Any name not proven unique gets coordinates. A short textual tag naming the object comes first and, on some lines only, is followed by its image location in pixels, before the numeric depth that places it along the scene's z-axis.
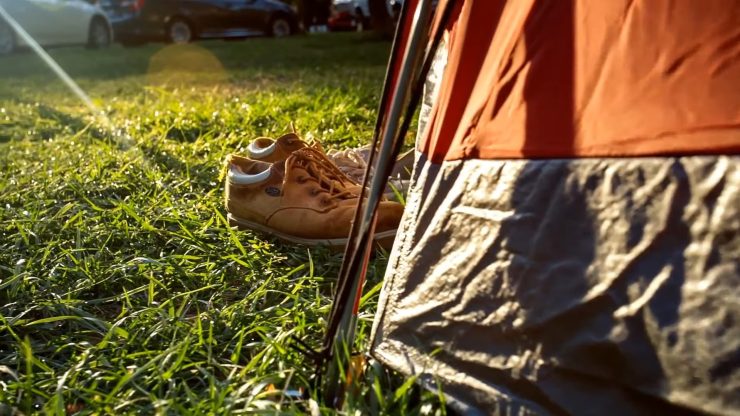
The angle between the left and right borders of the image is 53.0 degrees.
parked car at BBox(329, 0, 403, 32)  21.38
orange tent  0.98
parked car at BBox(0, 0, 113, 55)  10.35
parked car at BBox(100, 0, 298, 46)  13.23
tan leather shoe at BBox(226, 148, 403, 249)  2.10
